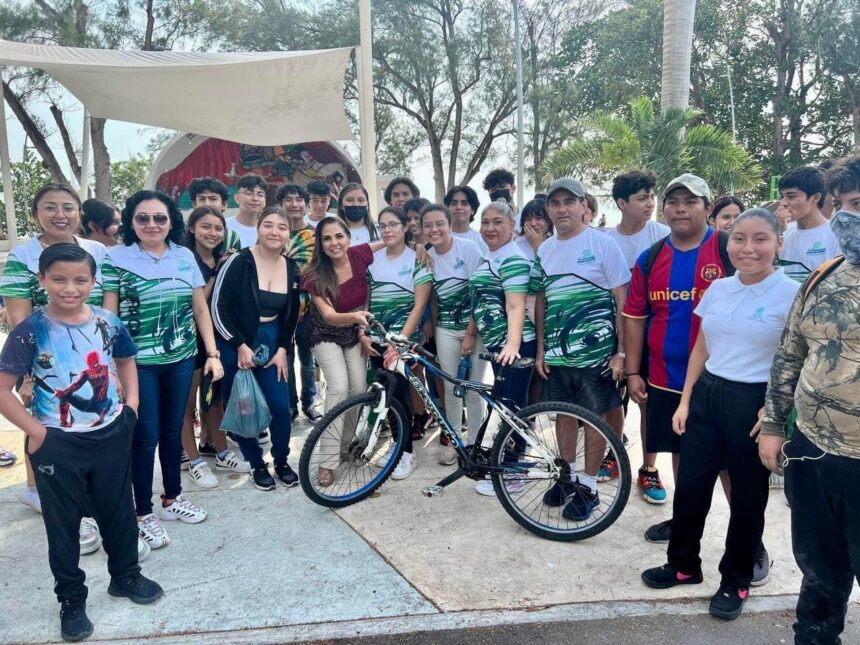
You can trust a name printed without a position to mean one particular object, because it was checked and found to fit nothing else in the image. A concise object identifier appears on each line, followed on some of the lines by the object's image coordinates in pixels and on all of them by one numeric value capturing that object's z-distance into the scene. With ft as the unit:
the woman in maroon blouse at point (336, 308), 12.90
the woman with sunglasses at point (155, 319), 10.57
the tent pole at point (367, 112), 31.04
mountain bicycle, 10.91
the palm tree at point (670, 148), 38.75
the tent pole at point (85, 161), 51.29
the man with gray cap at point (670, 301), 10.10
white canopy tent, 33.58
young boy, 8.10
